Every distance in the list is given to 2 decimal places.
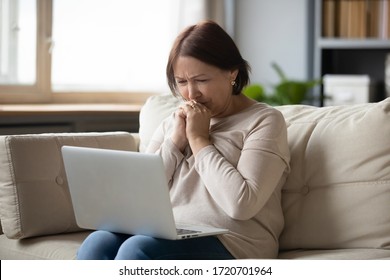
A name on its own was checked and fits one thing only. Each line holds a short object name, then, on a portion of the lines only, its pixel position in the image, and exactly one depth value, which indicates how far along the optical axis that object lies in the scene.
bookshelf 7.19
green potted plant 6.95
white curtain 7.15
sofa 3.14
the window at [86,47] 6.24
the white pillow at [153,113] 4.08
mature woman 3.00
